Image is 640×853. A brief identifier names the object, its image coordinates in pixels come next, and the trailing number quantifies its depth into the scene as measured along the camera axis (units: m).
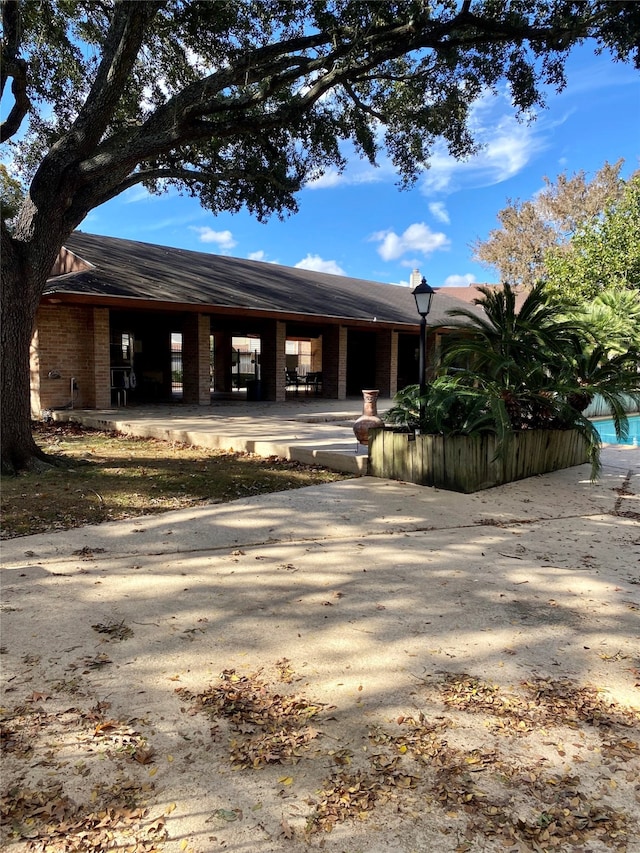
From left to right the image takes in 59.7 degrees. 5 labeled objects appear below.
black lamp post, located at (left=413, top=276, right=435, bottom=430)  7.30
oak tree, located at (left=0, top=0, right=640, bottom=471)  6.77
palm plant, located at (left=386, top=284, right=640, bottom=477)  7.00
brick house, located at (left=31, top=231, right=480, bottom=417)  12.80
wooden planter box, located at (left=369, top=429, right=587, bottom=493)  6.68
